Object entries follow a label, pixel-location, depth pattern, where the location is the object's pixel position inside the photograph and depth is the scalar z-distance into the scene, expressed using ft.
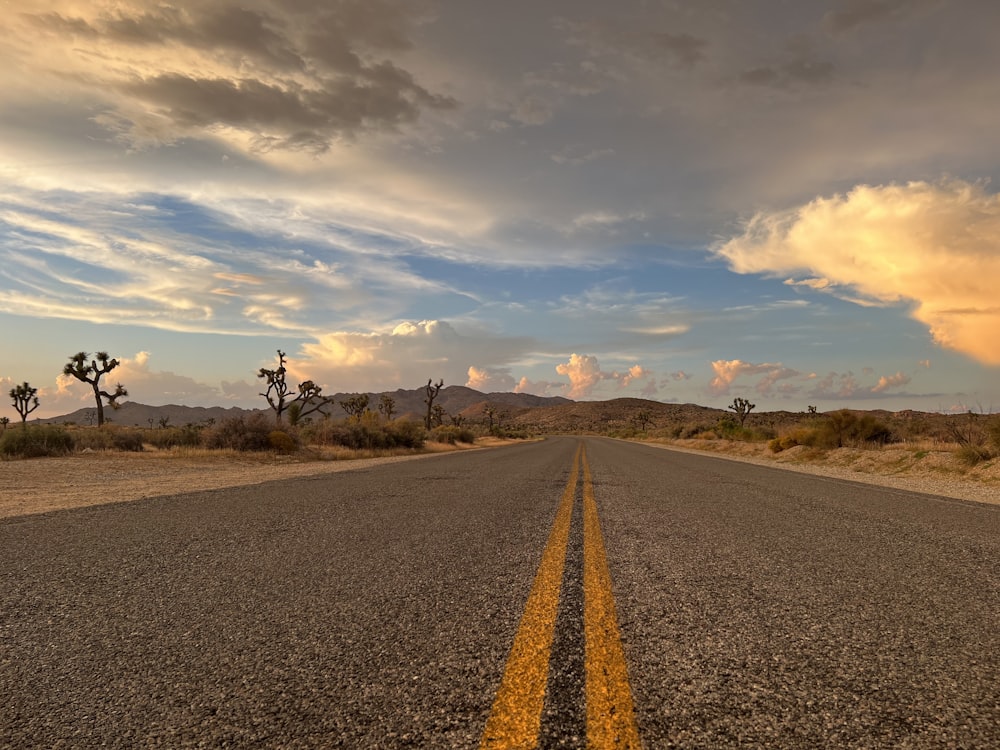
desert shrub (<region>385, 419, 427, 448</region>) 117.08
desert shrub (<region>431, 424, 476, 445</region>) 161.99
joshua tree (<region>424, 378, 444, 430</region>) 196.42
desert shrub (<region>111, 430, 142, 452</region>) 75.87
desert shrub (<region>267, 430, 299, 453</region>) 79.30
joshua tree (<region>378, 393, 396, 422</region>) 234.38
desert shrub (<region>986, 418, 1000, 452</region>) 52.41
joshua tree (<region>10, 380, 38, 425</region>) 197.06
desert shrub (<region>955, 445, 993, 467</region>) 51.06
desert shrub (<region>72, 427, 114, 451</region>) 71.51
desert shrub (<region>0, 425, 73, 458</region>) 61.52
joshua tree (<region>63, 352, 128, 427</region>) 139.44
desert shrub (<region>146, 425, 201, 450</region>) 81.68
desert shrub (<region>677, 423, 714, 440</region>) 198.38
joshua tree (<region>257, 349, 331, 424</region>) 143.54
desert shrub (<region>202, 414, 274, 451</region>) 77.51
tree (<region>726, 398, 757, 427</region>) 236.84
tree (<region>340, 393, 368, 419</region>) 225.56
